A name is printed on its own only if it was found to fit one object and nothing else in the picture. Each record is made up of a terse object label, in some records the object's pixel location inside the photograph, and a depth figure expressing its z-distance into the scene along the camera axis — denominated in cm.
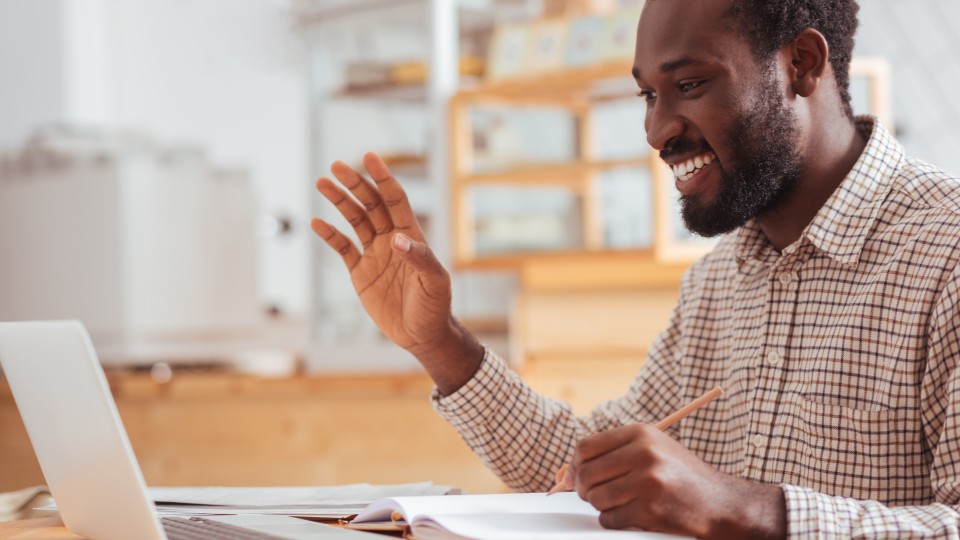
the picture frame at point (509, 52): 306
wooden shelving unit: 276
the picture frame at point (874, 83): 254
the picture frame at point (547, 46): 299
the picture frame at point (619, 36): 282
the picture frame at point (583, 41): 291
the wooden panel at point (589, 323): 281
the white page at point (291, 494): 100
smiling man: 98
